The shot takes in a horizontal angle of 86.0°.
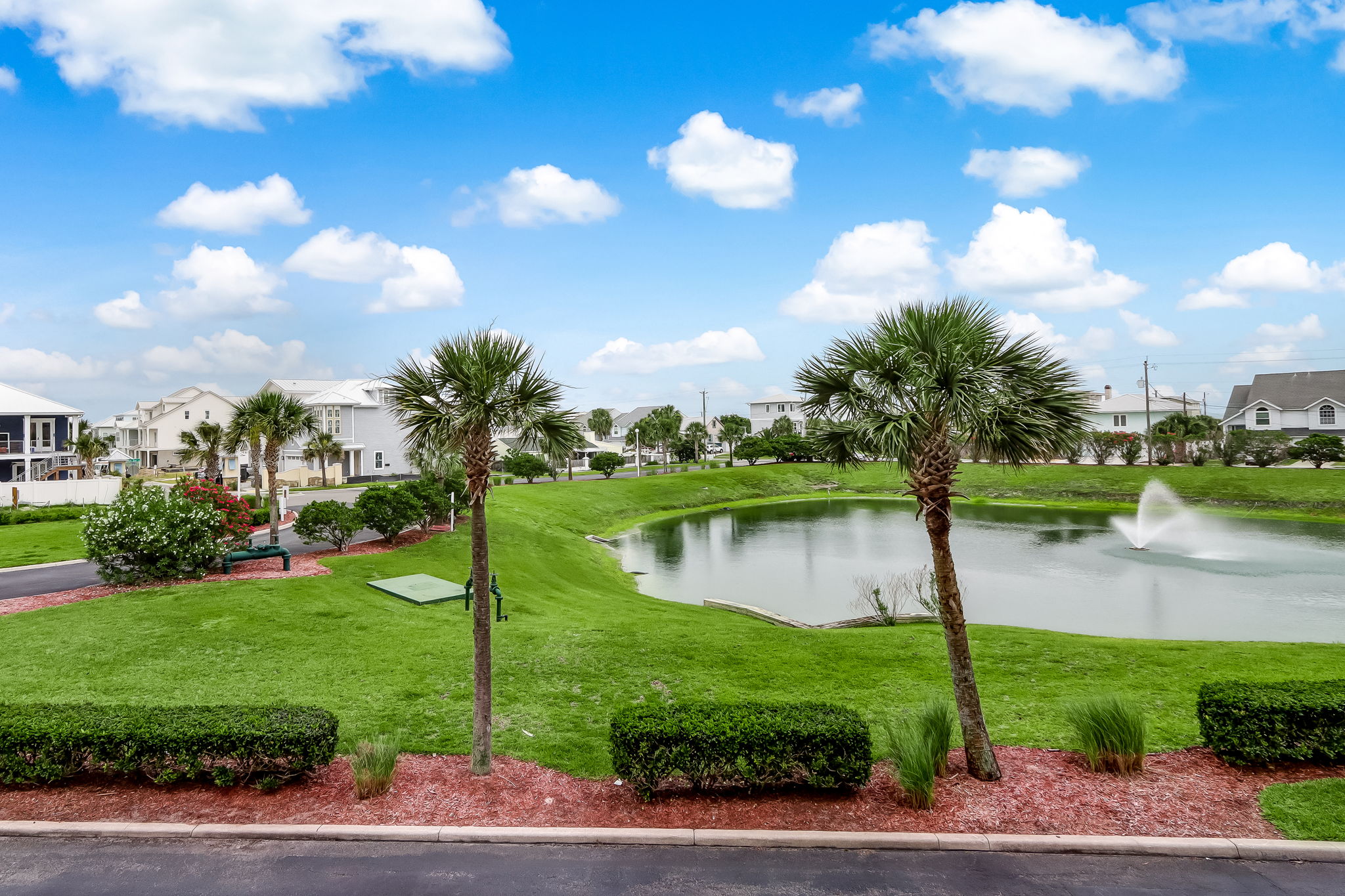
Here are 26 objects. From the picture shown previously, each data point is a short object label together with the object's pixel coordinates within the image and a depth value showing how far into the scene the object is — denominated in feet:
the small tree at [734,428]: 306.96
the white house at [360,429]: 221.66
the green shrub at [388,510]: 83.35
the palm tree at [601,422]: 372.17
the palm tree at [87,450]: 171.53
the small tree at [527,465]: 196.54
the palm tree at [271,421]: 99.09
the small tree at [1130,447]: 220.64
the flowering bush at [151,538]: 58.85
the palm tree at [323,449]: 189.78
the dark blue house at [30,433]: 154.51
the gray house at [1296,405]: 242.37
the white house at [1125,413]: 290.35
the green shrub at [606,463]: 223.71
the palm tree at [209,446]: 130.00
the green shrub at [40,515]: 112.78
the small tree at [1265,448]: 200.75
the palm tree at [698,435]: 325.01
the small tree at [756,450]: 267.39
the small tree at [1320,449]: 193.16
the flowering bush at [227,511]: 65.87
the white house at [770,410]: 382.01
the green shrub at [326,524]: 77.05
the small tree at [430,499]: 90.94
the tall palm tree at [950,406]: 29.45
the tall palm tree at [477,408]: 30.09
